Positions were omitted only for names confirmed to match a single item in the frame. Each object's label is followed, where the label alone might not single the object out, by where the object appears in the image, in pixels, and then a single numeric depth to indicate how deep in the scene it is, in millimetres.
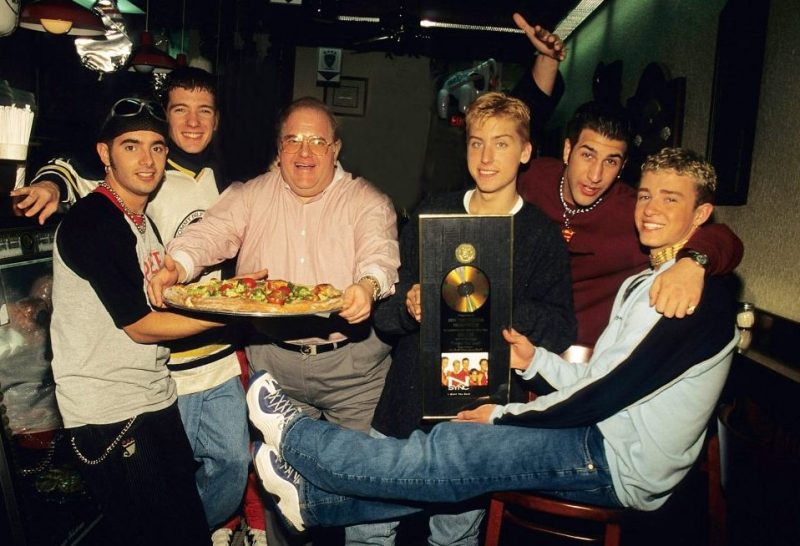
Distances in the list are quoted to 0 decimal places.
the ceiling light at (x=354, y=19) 6961
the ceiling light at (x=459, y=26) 6961
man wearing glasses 2150
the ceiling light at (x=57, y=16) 3246
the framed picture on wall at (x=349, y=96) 8539
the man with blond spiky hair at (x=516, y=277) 1871
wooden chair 1630
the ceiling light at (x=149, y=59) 4527
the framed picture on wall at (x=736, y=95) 2818
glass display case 1893
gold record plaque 1747
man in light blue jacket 1560
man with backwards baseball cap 1711
